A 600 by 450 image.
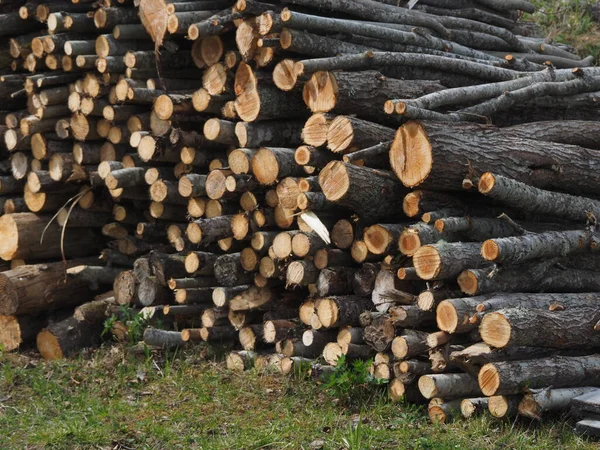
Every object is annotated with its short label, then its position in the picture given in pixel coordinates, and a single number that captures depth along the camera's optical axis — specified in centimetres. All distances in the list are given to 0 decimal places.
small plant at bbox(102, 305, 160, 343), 1427
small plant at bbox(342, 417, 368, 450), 979
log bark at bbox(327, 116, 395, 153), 1156
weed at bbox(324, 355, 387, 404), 1157
